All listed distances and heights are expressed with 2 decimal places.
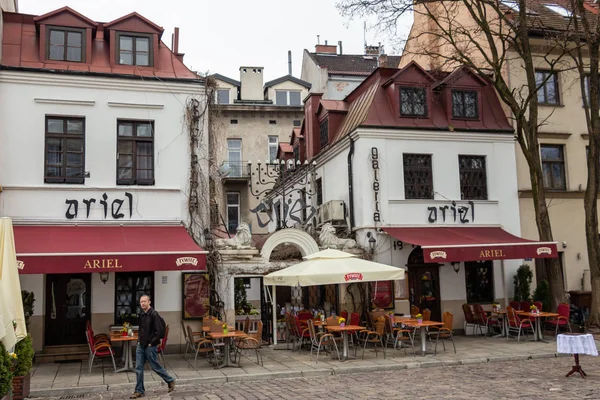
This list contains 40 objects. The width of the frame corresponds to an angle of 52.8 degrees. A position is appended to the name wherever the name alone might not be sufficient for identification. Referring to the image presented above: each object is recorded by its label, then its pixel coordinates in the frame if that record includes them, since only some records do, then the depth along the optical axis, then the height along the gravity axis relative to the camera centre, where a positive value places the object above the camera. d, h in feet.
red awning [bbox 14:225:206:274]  40.65 +1.86
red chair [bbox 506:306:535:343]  51.97 -5.11
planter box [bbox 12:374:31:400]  32.86 -5.97
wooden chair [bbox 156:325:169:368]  41.38 -5.04
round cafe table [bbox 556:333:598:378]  34.53 -4.80
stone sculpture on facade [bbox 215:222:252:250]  52.19 +2.68
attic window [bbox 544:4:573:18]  71.51 +30.20
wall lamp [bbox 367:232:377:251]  57.77 +2.36
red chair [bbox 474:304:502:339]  56.03 -5.04
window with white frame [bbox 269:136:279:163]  106.01 +21.83
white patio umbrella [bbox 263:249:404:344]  43.93 -0.19
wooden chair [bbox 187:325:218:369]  43.57 -5.35
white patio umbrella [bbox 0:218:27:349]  24.77 -0.47
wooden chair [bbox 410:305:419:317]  53.21 -3.91
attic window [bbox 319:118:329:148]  69.56 +16.16
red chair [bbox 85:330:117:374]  41.16 -5.00
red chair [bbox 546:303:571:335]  53.16 -4.74
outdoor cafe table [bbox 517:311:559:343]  50.88 -4.87
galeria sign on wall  57.88 +8.46
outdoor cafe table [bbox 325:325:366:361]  44.49 -4.67
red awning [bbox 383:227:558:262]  50.65 +1.69
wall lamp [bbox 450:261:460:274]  60.34 -0.11
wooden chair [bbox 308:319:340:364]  45.50 -5.38
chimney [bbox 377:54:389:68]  70.79 +25.07
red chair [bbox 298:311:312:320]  53.21 -4.03
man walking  34.12 -3.78
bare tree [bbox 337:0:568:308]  55.83 +19.50
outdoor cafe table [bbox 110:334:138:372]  40.88 -5.20
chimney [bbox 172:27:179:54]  61.30 +23.57
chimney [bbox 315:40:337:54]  121.60 +44.19
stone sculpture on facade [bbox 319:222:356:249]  56.39 +2.70
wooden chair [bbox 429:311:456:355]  47.06 -4.73
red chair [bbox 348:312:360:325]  48.98 -4.09
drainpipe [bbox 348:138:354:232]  60.59 +8.10
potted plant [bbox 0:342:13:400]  23.63 -3.68
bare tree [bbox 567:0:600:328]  54.95 +9.33
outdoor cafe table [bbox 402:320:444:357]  45.50 -4.49
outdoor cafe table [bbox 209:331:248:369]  42.04 -4.89
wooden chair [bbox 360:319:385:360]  46.73 -4.96
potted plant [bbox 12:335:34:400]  29.76 -3.90
